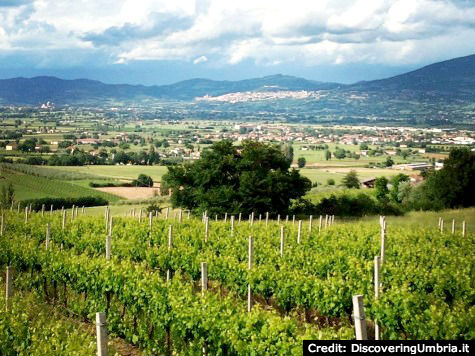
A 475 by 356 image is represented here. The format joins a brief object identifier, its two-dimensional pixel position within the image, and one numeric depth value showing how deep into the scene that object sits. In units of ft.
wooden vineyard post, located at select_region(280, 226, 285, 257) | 48.20
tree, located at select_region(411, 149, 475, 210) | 129.80
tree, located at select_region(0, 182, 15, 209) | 142.72
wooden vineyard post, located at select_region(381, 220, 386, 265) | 44.93
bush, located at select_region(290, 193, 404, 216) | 123.65
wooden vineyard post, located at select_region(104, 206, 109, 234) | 72.84
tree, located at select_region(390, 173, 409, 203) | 158.96
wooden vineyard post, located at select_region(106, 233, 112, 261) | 47.26
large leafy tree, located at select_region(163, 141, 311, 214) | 114.73
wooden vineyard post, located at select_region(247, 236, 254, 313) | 38.27
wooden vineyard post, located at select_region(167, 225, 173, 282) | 52.31
